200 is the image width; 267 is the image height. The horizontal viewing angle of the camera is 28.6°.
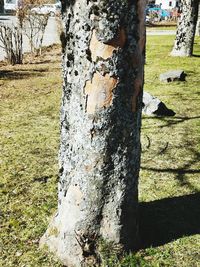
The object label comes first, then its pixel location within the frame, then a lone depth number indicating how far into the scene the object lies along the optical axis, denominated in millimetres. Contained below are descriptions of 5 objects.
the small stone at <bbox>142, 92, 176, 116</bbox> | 7230
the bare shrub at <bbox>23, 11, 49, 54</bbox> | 14961
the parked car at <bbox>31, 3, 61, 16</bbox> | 16153
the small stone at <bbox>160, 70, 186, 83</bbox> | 10211
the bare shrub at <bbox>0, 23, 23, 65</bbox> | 12789
